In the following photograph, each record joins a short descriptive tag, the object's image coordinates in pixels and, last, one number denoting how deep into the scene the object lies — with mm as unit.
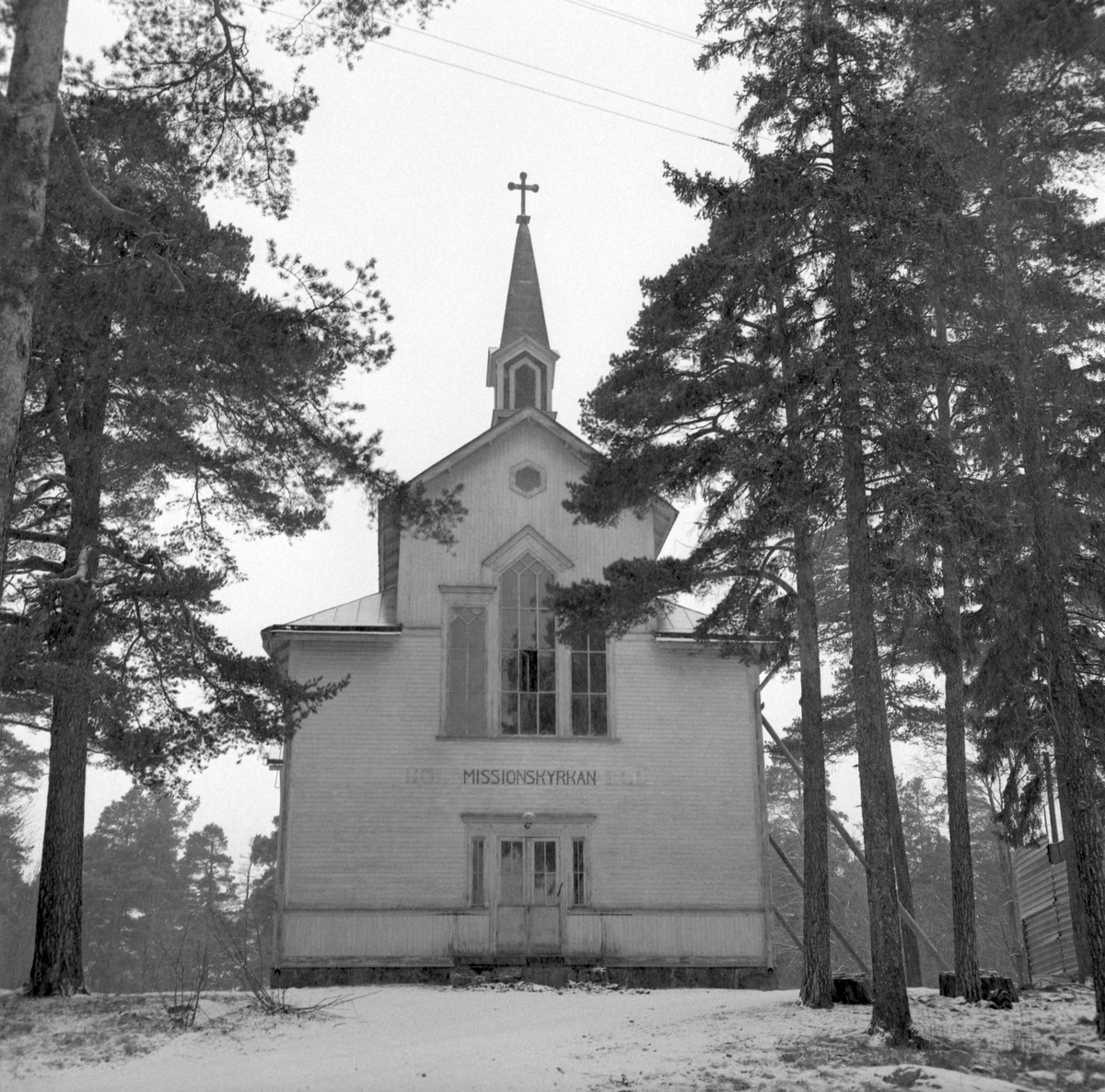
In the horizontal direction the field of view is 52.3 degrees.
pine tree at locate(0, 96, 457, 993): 10727
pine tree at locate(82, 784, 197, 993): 46062
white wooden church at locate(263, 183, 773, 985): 18891
